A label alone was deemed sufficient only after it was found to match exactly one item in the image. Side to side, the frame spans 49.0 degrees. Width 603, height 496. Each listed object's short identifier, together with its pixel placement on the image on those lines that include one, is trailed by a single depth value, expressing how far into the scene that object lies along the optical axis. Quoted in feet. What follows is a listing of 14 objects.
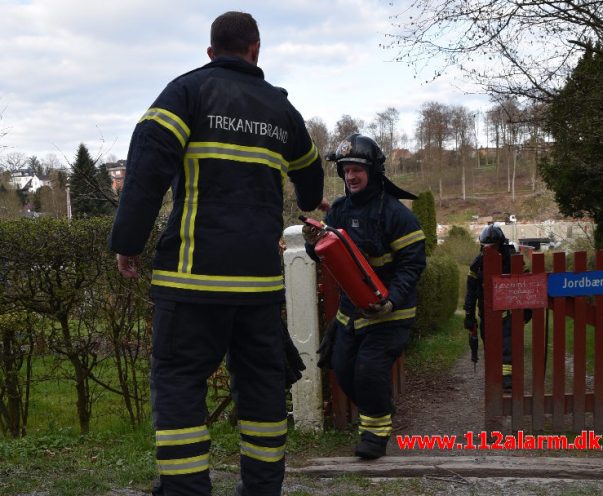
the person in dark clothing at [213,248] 8.82
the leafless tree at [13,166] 81.23
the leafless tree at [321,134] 115.14
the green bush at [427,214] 64.90
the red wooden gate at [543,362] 15.20
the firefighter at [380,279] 13.41
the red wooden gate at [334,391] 15.64
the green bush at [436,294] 31.81
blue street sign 15.05
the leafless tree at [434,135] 215.31
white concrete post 15.39
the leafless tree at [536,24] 26.48
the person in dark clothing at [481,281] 21.45
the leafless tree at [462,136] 210.18
